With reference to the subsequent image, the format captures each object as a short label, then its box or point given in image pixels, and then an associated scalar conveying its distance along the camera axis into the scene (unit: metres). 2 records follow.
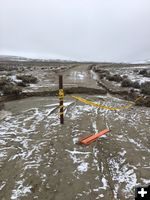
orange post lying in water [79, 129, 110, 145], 4.21
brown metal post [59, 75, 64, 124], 5.35
